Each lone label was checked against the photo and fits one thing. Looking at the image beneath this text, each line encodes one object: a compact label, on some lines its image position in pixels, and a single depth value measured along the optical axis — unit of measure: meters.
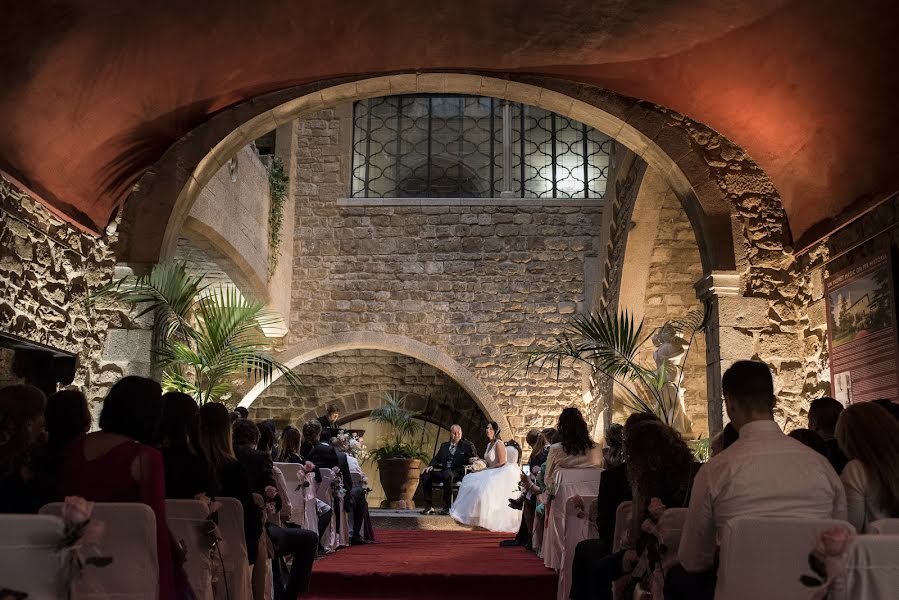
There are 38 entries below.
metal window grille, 13.31
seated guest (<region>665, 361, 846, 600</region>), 2.20
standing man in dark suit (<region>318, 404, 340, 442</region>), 7.63
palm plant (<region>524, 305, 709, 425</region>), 6.27
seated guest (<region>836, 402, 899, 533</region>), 2.46
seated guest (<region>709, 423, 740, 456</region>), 3.32
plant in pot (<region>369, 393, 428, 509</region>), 12.47
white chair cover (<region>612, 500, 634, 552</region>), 3.33
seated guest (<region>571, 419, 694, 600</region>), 3.00
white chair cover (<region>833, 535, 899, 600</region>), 1.80
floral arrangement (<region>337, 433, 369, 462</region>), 7.97
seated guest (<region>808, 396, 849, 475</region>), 3.64
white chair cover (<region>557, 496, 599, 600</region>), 4.60
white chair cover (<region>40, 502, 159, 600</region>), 2.11
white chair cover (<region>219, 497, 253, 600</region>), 3.04
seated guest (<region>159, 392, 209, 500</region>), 3.04
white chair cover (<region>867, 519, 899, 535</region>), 2.03
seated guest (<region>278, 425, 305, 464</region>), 6.09
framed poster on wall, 4.73
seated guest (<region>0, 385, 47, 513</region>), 2.41
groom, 10.64
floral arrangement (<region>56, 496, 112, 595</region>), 1.89
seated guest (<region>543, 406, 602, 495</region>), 5.42
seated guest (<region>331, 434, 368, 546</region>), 7.64
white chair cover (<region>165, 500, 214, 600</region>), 2.78
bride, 9.19
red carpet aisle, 5.21
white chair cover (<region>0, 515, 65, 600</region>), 1.86
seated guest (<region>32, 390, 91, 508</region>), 2.67
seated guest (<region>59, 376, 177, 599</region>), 2.26
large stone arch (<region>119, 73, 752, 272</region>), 6.08
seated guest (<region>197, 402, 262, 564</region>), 3.16
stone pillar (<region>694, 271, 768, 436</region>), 5.96
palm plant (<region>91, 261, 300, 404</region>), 5.75
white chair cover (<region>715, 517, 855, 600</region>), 2.00
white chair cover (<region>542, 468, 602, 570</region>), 5.27
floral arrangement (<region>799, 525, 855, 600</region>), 1.76
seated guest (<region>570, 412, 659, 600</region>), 3.62
